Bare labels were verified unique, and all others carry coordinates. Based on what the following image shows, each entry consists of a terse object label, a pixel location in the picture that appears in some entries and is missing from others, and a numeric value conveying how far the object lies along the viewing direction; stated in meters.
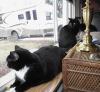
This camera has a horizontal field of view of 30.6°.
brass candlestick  1.05
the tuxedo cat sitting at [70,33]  1.85
